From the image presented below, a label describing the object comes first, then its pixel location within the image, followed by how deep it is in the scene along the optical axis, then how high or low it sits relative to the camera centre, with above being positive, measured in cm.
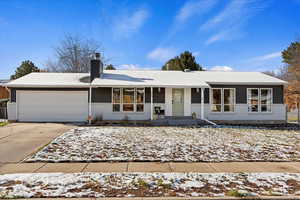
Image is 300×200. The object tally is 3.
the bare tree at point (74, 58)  2766 +672
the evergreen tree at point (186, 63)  2797 +614
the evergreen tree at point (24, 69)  3150 +576
